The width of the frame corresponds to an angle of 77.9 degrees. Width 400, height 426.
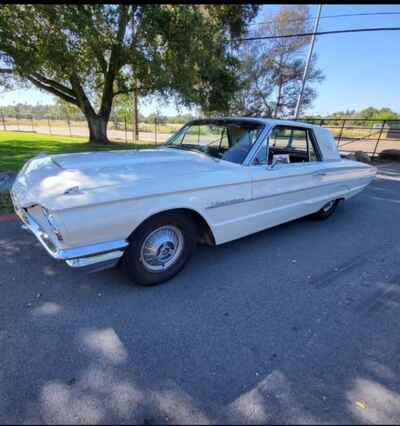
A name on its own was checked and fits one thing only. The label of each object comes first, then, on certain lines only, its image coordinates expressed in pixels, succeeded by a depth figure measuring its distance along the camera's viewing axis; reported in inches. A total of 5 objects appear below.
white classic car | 78.0
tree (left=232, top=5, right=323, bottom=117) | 1010.1
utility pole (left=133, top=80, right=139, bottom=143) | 728.8
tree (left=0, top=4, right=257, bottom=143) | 318.0
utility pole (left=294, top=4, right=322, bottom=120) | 465.6
